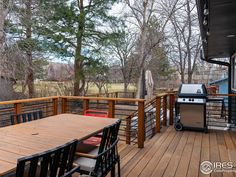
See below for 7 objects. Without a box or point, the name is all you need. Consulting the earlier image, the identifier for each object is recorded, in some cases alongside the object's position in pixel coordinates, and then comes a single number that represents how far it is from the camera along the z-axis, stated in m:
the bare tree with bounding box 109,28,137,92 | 13.86
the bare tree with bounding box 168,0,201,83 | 12.77
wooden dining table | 1.67
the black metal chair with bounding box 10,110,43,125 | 2.92
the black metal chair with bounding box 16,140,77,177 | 1.25
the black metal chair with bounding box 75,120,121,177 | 1.99
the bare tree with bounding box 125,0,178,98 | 12.53
